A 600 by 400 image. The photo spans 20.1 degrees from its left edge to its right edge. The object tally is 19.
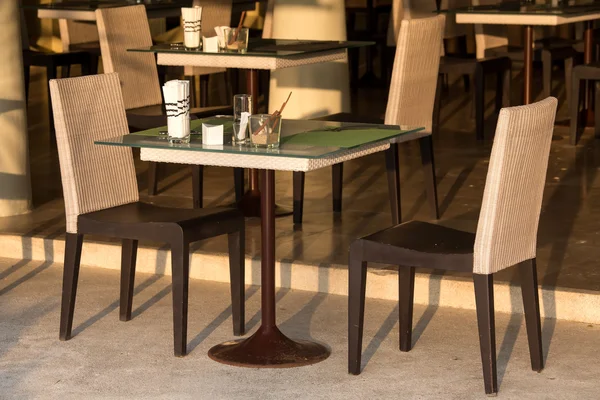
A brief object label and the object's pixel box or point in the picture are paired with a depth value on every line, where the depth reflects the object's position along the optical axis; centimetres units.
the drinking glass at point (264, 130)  543
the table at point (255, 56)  768
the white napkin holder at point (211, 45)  788
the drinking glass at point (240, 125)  552
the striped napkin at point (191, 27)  806
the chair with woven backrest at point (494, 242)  523
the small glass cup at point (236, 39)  779
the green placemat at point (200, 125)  584
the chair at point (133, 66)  868
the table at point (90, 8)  1125
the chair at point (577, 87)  1048
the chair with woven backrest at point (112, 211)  583
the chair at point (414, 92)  765
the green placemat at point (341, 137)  552
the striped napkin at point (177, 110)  555
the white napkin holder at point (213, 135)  545
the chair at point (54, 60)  1163
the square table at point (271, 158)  532
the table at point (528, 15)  1033
